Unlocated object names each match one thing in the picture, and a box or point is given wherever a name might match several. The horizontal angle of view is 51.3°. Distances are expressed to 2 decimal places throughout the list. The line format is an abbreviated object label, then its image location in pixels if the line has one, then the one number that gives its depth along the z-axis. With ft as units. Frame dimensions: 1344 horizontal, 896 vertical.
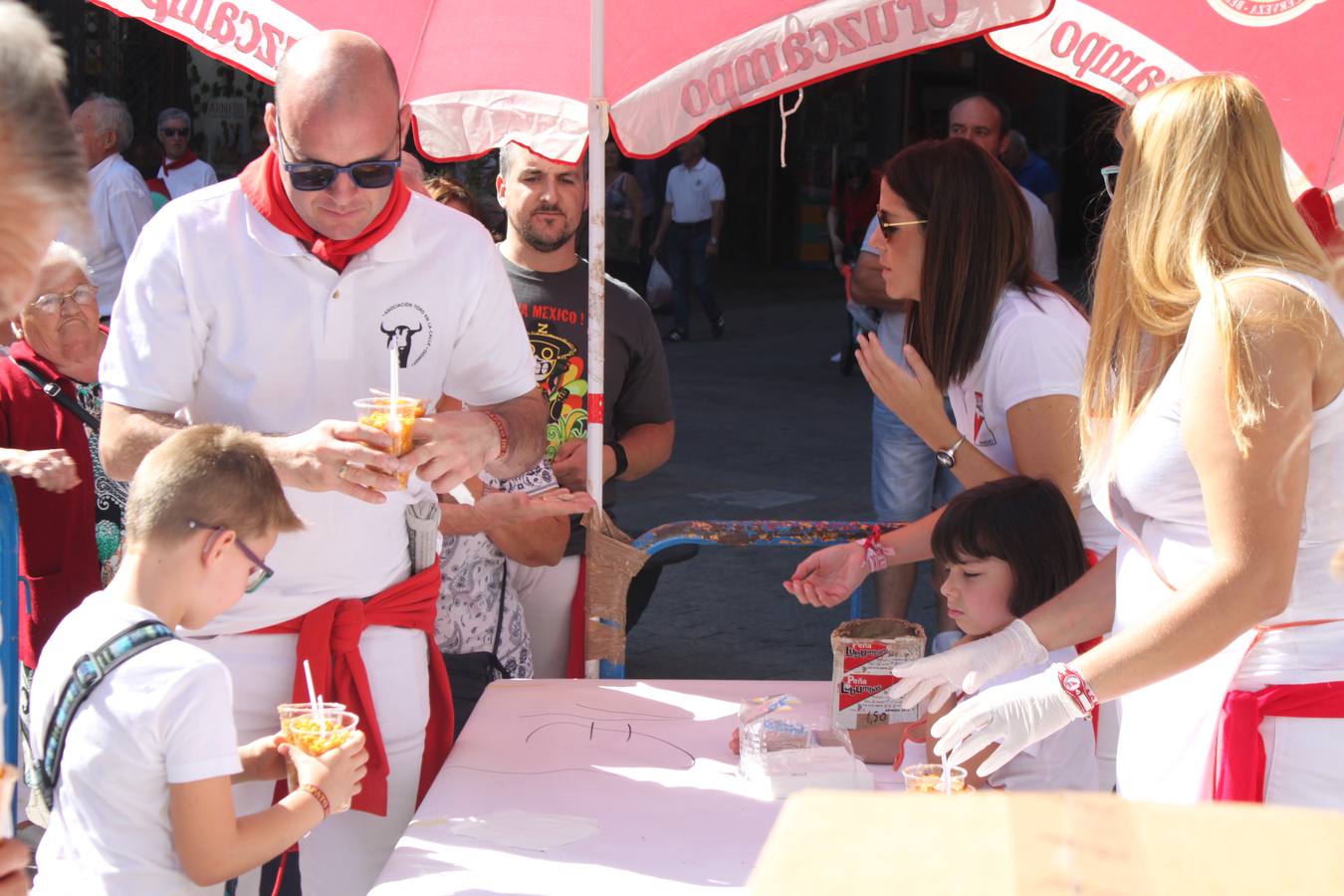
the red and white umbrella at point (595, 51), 10.62
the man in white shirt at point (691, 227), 45.09
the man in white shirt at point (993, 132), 20.40
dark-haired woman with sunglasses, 10.01
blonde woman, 6.41
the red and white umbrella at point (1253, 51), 11.62
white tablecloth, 7.80
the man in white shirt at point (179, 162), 29.43
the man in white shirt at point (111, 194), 21.27
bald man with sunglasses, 8.66
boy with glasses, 7.03
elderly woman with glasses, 12.40
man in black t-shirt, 13.15
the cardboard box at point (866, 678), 9.89
